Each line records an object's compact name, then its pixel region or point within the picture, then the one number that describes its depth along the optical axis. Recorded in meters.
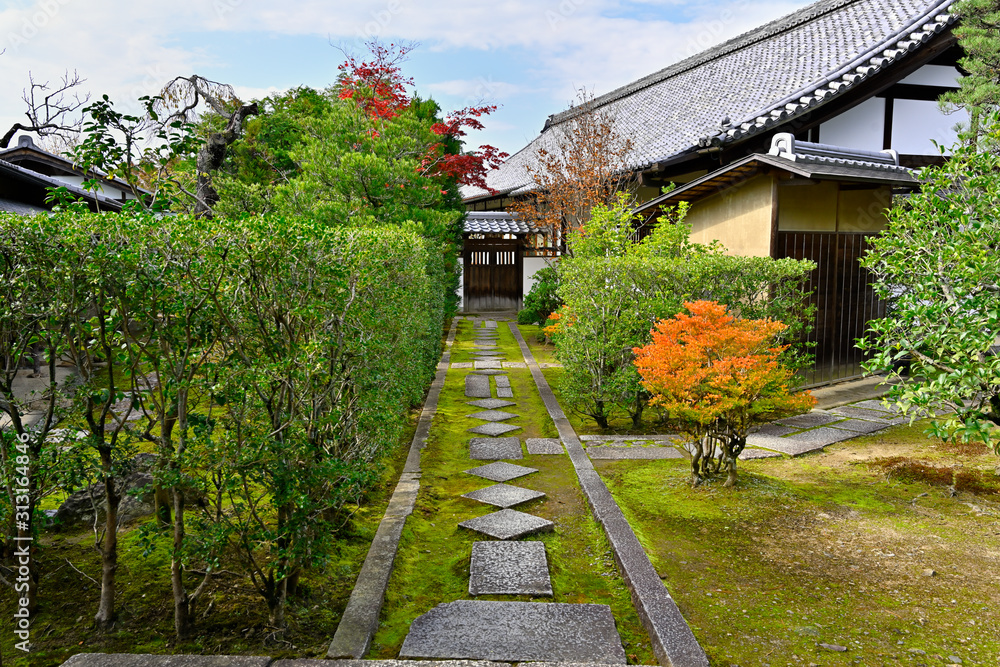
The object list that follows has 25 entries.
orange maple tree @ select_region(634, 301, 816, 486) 5.30
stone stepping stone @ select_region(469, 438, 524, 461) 6.75
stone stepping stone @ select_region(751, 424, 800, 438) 7.42
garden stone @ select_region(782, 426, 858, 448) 7.09
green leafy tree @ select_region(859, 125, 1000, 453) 4.18
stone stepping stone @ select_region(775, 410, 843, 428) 7.81
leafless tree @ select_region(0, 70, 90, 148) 6.44
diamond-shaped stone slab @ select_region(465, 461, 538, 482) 6.08
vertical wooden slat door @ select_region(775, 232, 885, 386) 9.32
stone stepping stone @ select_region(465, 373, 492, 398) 9.86
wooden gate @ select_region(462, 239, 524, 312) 22.72
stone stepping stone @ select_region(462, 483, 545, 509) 5.39
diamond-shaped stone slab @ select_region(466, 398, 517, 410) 9.06
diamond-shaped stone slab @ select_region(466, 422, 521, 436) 7.68
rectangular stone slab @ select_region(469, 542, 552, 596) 3.93
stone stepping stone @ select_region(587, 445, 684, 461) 6.57
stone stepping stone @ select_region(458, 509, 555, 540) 4.73
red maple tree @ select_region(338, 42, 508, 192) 14.50
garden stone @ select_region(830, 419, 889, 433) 7.57
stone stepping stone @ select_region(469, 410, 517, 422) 8.33
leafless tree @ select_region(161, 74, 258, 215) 12.59
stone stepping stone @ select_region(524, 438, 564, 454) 6.95
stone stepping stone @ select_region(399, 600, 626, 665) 3.21
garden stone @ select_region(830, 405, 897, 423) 8.08
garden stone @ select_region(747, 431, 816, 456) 6.74
